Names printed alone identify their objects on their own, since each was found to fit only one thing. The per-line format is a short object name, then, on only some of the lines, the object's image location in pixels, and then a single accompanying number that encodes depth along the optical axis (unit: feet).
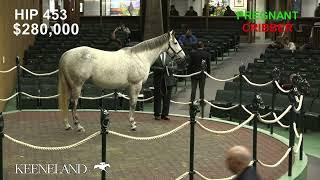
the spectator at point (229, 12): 119.14
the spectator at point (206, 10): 114.30
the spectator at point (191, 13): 121.70
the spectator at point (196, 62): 51.83
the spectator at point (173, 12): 123.13
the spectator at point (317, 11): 110.02
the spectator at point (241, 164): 17.70
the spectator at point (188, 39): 73.47
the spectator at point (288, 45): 77.34
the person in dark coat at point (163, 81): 42.78
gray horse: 36.83
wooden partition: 52.95
